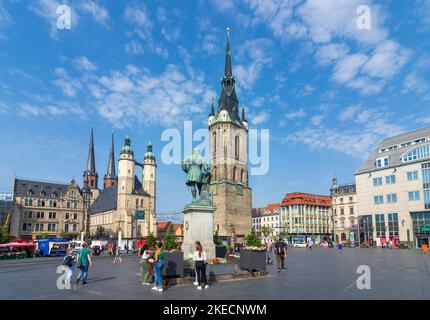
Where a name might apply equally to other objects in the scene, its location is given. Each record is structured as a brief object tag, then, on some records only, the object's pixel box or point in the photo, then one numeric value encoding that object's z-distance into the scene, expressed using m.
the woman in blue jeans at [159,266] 12.29
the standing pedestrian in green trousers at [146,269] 13.98
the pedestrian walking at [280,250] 18.89
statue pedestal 20.64
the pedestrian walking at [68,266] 14.07
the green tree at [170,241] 20.51
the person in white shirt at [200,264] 12.72
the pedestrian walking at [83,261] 14.20
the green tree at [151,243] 22.30
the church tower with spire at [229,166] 90.06
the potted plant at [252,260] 16.41
